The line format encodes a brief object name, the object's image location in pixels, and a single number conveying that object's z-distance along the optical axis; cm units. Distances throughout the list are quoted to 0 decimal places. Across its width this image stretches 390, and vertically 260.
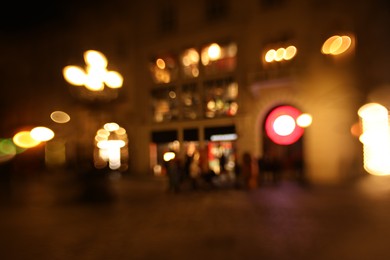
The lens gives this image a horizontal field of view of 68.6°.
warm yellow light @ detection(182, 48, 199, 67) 1716
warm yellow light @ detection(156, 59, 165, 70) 1833
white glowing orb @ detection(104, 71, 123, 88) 718
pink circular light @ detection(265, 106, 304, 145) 1373
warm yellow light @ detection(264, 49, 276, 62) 1428
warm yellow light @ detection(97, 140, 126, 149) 1951
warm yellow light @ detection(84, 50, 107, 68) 664
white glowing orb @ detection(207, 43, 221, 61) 1636
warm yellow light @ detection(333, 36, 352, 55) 1299
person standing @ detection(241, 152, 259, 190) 1156
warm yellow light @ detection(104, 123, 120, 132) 1916
